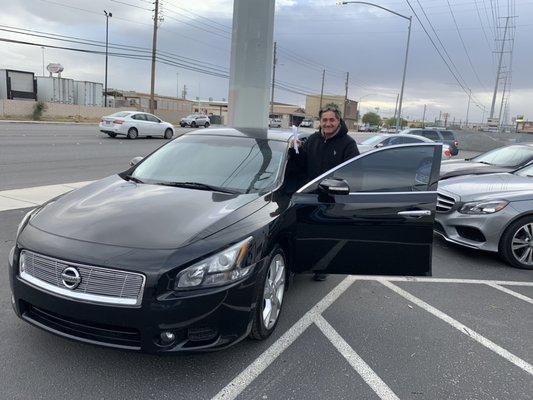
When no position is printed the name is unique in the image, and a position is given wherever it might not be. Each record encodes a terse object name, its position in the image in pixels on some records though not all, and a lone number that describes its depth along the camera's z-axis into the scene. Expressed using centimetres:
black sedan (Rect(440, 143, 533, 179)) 809
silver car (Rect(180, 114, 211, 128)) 4662
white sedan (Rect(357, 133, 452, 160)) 1420
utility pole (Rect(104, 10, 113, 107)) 5033
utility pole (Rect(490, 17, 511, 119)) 4284
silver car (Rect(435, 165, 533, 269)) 583
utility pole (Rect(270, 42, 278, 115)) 6227
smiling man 472
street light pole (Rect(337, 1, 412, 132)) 2372
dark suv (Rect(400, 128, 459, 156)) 2077
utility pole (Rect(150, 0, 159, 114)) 4326
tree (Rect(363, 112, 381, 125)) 13914
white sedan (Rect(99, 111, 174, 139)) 2389
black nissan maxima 279
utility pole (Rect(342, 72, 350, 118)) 8662
